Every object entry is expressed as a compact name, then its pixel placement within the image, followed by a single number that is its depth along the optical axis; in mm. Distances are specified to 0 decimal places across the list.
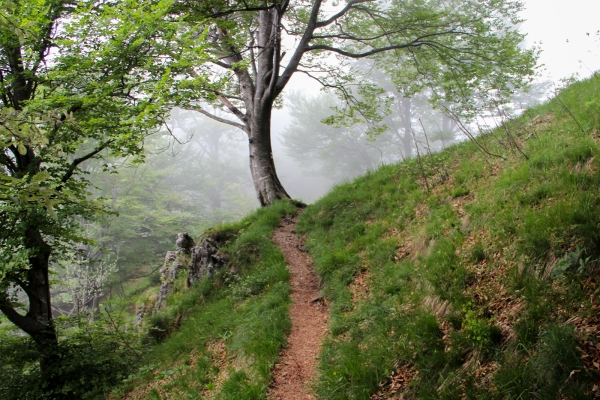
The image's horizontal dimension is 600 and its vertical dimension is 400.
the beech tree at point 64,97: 5012
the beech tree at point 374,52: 9789
